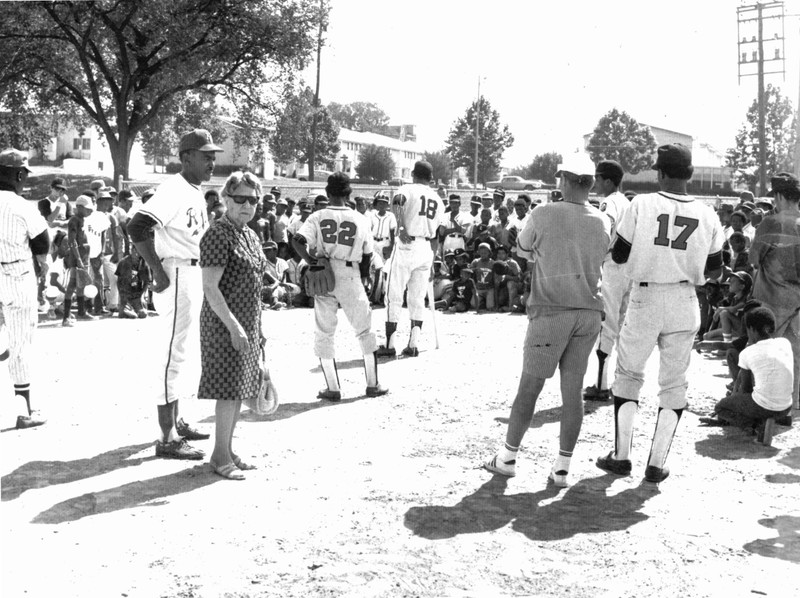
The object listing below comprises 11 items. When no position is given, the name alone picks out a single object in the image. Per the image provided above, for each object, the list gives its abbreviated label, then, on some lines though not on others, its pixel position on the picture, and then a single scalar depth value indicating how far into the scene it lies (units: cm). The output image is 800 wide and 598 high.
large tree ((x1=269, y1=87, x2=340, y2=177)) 3734
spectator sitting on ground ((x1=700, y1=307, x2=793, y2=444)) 698
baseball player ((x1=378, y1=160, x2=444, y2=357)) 1080
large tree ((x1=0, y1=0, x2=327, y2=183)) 3259
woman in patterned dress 564
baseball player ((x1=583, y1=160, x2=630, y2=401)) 823
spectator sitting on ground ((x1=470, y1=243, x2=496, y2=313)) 1580
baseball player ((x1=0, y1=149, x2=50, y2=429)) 720
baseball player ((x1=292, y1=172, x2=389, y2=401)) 824
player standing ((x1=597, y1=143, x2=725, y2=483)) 592
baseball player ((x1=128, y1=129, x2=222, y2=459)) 629
